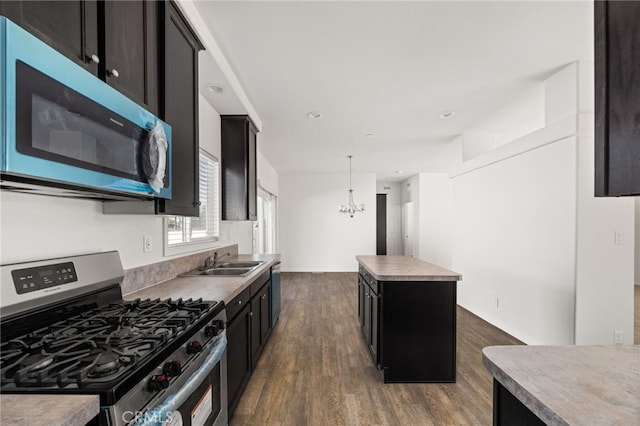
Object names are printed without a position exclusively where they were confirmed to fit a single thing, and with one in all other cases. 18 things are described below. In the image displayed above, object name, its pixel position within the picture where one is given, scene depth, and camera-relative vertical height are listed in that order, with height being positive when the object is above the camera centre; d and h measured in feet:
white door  29.58 -1.68
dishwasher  11.83 -3.45
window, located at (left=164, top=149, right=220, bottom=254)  8.32 -0.28
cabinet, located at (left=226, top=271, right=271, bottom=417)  6.51 -3.28
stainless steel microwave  2.51 +0.89
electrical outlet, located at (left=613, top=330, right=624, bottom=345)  8.93 -3.76
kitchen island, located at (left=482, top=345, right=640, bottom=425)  2.21 -1.51
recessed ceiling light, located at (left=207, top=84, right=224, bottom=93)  8.79 +3.74
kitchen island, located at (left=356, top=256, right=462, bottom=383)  8.27 -3.23
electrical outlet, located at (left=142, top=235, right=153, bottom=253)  6.45 -0.74
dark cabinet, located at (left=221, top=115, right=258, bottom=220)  11.39 +1.77
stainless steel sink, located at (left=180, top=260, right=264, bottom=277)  8.65 -1.90
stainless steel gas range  2.68 -1.51
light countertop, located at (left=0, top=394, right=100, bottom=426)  2.15 -1.53
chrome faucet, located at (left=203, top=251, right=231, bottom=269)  9.68 -1.71
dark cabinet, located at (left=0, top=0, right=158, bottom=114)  2.95 +2.18
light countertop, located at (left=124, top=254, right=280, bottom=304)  5.85 -1.72
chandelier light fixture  25.32 +0.35
